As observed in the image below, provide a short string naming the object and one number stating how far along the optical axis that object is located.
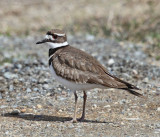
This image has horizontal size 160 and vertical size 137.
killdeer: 11.86
